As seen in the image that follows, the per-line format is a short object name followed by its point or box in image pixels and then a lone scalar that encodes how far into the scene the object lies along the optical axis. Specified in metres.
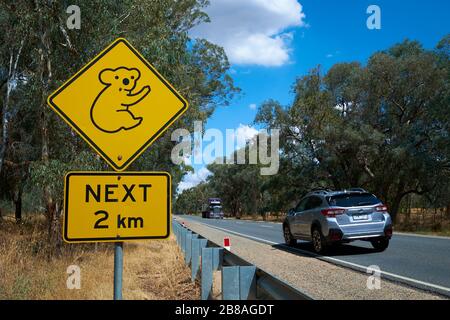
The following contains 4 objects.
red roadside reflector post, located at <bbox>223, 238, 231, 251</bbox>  10.92
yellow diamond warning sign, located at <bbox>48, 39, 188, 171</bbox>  3.72
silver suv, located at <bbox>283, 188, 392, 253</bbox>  12.32
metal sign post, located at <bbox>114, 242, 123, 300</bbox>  3.57
